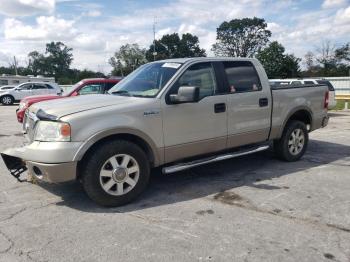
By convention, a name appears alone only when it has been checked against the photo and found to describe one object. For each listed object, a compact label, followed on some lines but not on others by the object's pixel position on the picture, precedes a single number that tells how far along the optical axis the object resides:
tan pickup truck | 4.59
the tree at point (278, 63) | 42.88
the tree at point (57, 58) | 114.88
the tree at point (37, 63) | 112.88
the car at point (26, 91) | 28.52
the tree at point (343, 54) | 61.12
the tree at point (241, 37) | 95.56
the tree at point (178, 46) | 90.50
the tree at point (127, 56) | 84.94
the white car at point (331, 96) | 15.08
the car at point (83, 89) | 11.62
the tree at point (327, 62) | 62.38
